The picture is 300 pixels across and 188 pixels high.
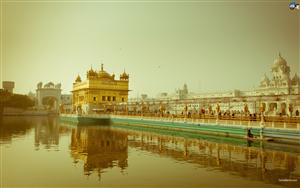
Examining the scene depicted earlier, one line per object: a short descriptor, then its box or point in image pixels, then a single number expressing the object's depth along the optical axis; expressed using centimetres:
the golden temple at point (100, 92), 6350
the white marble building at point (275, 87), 7512
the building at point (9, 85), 12105
